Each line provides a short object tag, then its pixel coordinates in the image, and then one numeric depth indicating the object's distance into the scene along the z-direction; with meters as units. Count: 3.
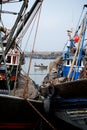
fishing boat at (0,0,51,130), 8.88
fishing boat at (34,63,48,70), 70.86
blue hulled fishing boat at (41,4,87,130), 7.36
